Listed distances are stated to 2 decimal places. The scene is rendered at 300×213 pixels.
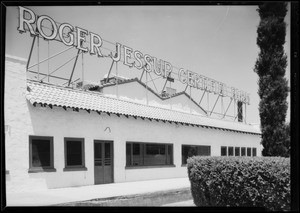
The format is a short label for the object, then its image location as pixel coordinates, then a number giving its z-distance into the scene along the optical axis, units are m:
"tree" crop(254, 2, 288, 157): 10.88
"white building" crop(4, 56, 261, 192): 12.01
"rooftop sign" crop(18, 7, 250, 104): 13.85
